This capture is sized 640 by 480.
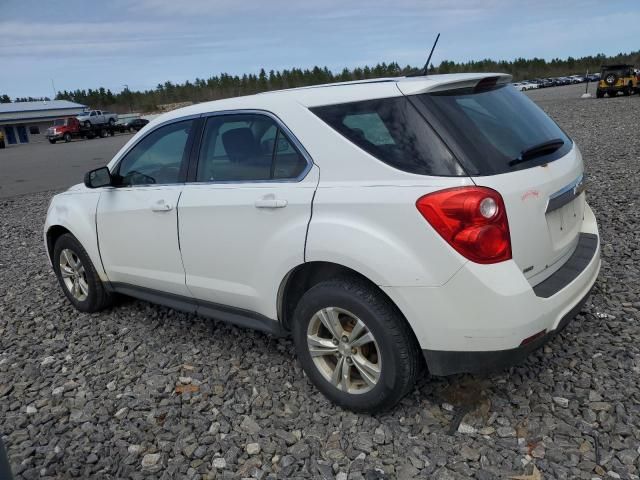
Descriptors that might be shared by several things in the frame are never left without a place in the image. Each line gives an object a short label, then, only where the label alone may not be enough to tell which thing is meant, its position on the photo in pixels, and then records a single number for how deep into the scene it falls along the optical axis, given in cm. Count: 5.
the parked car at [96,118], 4294
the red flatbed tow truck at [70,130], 4194
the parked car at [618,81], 3152
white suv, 252
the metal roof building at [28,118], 5641
